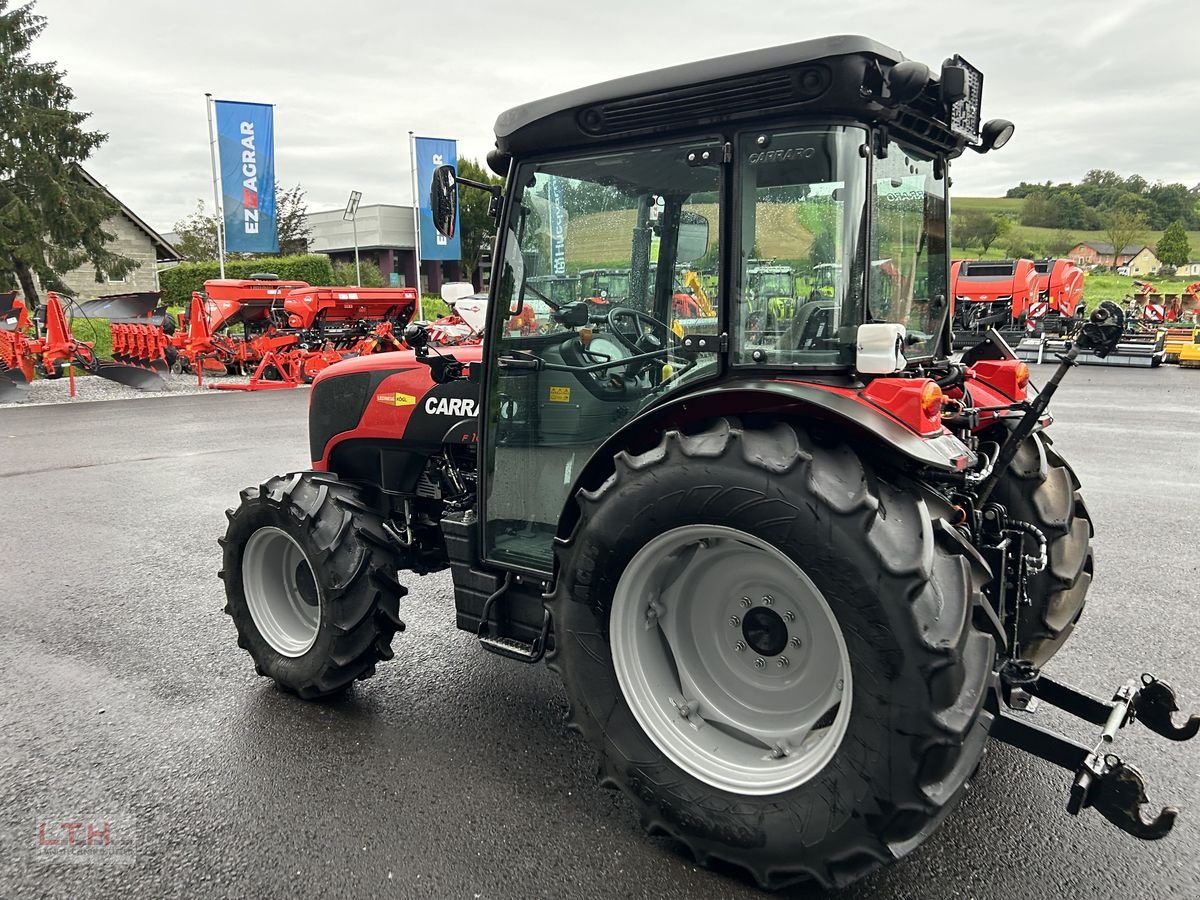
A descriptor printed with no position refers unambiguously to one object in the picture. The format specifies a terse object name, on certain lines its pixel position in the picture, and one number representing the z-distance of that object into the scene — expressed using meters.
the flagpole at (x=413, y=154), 22.03
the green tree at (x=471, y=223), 39.66
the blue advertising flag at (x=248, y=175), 20.98
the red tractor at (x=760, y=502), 2.08
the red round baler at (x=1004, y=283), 19.06
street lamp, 17.52
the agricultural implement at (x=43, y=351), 14.52
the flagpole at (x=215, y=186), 20.70
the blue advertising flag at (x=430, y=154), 22.86
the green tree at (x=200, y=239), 40.91
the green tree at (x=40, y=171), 22.72
